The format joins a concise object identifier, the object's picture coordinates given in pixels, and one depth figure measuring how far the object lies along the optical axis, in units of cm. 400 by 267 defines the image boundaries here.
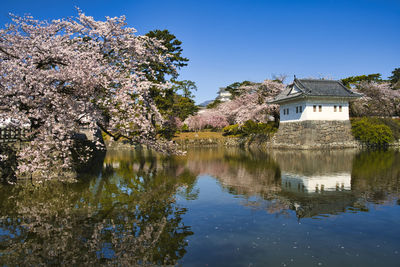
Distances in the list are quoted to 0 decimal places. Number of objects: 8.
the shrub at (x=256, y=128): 3941
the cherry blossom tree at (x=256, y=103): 4078
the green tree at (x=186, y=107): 4831
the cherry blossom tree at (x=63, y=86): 1015
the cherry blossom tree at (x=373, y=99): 3850
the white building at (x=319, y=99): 3195
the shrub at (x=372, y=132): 3225
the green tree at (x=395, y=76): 6201
